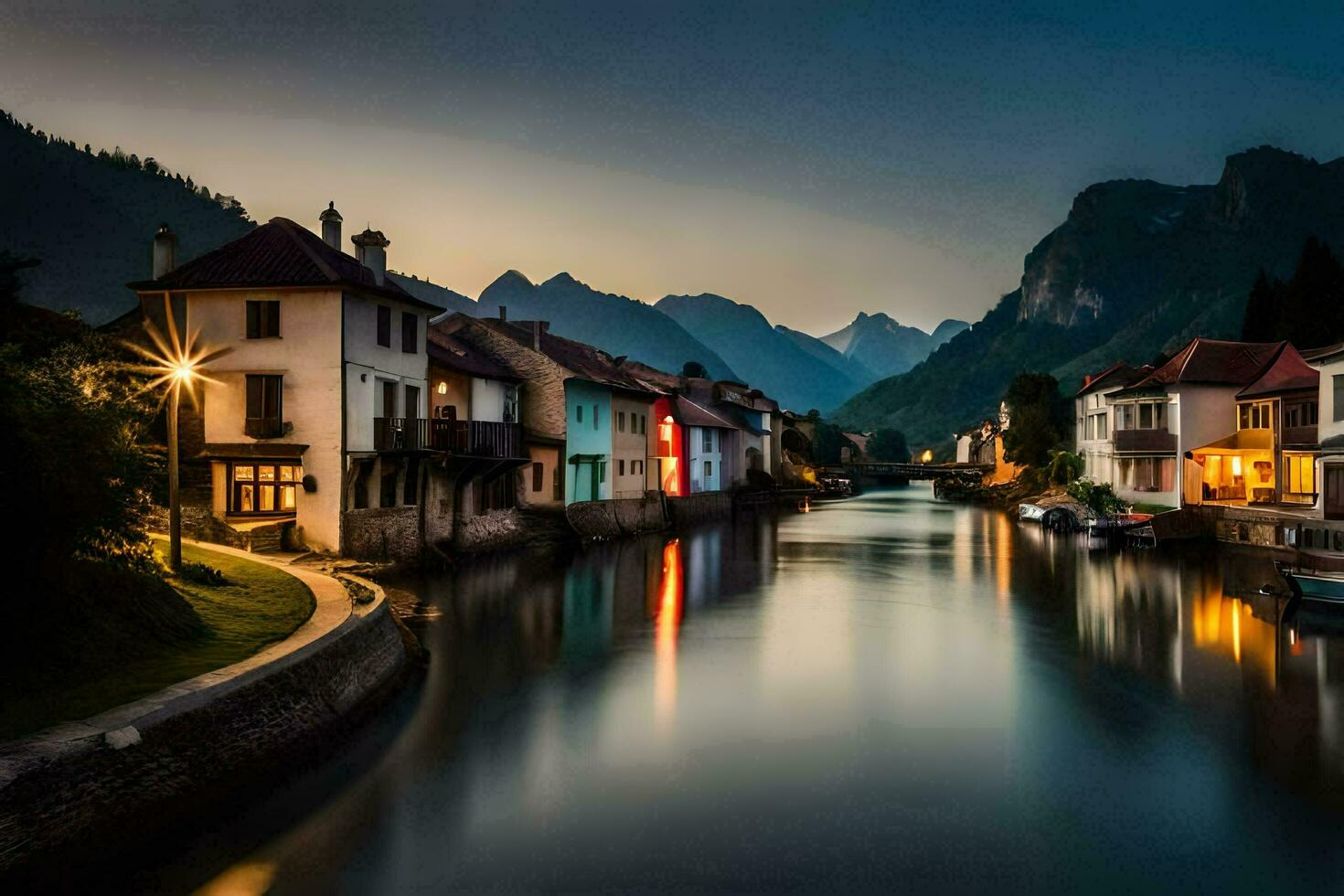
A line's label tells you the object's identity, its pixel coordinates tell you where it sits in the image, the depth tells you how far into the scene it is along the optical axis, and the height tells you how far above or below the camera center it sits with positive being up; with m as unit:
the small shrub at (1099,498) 57.31 -2.41
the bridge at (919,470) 126.47 -1.45
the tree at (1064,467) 74.07 -0.54
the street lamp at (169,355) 32.28 +3.75
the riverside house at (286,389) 32.38 +2.45
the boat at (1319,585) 28.44 -3.82
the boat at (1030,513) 68.44 -3.95
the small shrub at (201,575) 19.59 -2.45
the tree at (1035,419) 93.12 +4.28
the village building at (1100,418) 65.06 +3.18
